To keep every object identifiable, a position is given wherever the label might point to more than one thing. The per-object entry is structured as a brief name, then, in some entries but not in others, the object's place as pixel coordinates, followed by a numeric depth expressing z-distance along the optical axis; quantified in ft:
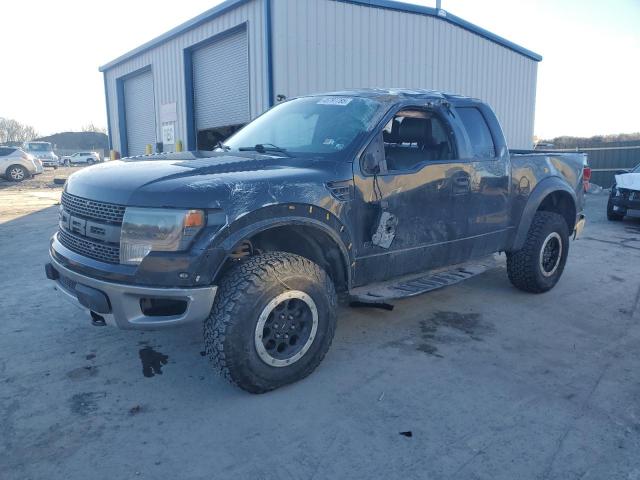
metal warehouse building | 32.96
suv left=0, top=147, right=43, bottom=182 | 72.69
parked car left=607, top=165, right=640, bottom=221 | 35.24
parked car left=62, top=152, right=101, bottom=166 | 156.66
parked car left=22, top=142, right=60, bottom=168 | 112.47
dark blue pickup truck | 9.59
